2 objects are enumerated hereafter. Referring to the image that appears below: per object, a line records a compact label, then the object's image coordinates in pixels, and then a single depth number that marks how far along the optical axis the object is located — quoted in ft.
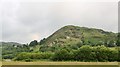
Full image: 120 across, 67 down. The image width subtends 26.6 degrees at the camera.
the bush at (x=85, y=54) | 159.97
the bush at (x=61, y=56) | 166.50
